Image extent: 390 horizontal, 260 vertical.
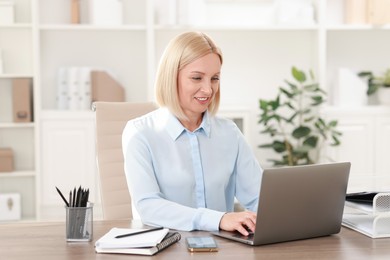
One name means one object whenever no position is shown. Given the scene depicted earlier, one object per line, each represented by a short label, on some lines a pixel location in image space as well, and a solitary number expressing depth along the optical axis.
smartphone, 1.81
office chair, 2.67
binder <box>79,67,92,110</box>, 4.78
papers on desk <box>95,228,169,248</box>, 1.80
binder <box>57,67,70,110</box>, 4.85
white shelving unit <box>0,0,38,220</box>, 4.96
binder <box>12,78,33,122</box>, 4.77
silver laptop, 1.85
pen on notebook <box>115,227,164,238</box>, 1.89
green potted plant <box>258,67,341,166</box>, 4.77
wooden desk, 1.77
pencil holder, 1.93
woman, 2.29
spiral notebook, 1.77
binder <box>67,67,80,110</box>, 4.81
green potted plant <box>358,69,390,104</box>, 5.05
